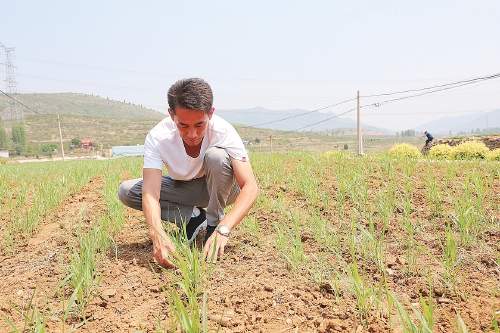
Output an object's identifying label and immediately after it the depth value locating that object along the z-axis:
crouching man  2.11
